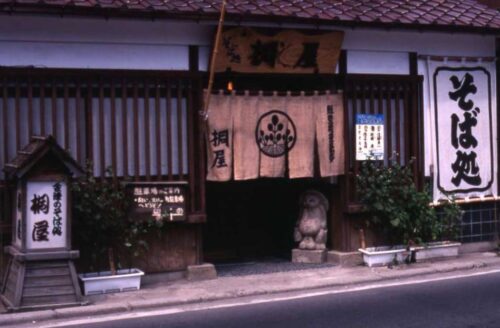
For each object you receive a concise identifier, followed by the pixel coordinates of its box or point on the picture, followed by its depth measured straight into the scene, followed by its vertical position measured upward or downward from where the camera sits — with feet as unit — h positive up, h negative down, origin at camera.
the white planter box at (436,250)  44.50 -4.03
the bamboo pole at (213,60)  37.45 +6.16
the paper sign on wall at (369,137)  44.04 +2.47
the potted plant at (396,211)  43.32 -1.69
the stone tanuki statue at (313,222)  44.62 -2.27
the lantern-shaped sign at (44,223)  33.37 -1.59
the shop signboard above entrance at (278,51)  40.60 +6.92
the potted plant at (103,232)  36.45 -2.20
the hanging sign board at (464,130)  46.68 +2.97
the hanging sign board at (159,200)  38.63 -0.81
